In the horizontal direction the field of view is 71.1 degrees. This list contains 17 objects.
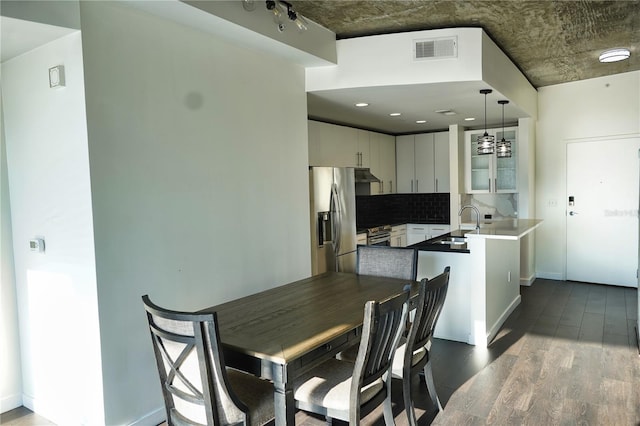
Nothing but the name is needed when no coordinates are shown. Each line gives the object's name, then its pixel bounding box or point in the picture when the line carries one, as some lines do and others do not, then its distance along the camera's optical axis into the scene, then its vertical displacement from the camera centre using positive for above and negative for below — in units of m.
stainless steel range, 6.07 -0.67
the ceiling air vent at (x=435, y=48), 3.69 +1.14
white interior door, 5.82 -0.41
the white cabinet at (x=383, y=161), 6.73 +0.42
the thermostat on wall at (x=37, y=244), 2.80 -0.28
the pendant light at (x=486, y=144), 4.52 +0.41
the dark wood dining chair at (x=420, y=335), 2.41 -0.86
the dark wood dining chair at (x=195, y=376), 1.77 -0.77
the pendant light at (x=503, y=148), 4.88 +0.39
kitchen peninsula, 3.98 -0.87
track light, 2.91 +1.21
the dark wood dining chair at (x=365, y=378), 2.02 -0.97
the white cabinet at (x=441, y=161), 7.04 +0.39
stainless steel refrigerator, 4.66 -0.32
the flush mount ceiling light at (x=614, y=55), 4.50 +1.27
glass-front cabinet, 6.42 +0.23
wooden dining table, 1.92 -0.68
